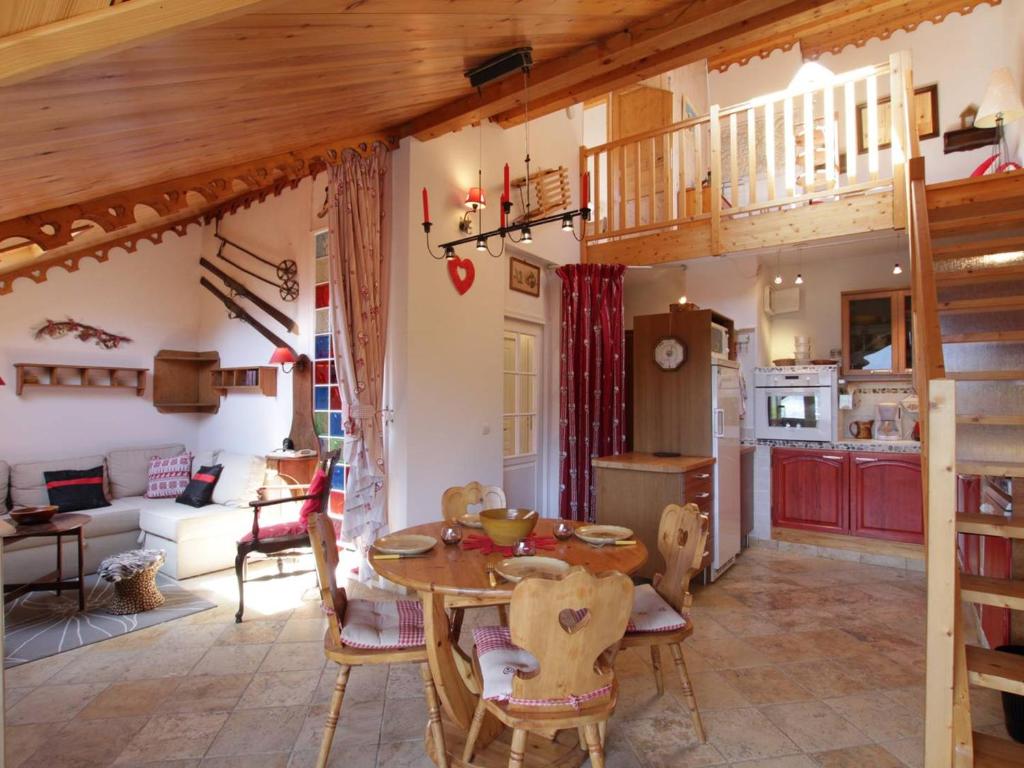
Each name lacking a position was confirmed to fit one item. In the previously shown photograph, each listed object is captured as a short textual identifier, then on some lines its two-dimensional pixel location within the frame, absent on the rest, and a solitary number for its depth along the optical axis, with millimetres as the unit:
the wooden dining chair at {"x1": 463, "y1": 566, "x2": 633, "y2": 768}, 1444
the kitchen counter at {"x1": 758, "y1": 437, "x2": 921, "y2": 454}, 4461
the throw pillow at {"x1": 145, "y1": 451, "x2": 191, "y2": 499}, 4762
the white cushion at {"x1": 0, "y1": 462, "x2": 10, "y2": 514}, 4281
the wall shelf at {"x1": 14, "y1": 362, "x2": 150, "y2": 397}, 4605
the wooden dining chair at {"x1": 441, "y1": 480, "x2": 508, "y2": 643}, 2875
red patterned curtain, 4805
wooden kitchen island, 3533
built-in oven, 4824
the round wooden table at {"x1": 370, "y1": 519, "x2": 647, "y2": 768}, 1771
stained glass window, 4254
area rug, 2887
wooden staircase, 1620
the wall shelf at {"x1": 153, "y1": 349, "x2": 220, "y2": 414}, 5379
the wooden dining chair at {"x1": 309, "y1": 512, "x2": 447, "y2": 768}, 1874
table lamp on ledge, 3348
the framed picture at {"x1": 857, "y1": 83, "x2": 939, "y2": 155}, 5316
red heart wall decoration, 3924
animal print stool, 3266
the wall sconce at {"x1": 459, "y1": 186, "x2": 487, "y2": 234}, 3928
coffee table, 3237
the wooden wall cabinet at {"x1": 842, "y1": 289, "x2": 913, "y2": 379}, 5055
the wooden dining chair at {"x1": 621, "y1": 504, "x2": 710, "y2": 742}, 2082
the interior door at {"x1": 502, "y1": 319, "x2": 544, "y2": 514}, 4773
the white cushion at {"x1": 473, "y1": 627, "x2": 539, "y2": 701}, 1620
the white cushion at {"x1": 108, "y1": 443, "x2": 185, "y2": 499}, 4820
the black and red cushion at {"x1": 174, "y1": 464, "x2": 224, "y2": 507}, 4410
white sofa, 3846
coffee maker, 5066
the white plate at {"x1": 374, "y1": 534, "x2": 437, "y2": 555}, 2070
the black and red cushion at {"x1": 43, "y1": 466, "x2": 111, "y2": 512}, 4363
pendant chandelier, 2647
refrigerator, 3996
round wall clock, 4145
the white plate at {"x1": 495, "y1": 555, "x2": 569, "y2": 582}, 1798
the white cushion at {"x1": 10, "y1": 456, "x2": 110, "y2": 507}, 4340
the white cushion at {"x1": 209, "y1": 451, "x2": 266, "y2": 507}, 4379
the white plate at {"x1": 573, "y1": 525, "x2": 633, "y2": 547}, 2217
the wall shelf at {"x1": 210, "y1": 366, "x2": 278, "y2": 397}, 4801
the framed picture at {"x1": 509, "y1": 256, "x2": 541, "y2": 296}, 4715
